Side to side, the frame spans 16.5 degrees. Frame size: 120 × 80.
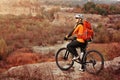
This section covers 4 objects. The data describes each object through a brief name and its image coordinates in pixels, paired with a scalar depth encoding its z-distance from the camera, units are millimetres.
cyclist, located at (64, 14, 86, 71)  10852
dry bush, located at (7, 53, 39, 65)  14414
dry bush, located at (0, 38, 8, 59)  14823
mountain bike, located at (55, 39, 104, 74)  10758
